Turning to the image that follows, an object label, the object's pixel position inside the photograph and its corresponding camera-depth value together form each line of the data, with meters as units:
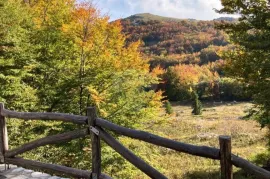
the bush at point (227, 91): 86.06
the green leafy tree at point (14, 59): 13.27
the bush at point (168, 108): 53.90
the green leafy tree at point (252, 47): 12.27
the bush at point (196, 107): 58.99
